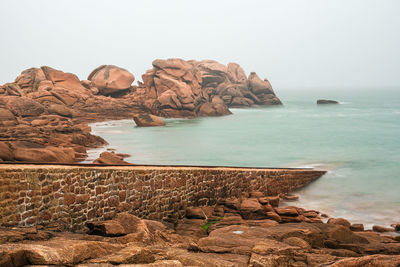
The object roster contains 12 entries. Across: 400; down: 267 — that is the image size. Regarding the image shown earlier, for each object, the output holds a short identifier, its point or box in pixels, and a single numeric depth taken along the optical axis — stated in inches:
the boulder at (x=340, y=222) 513.7
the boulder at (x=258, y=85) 3147.1
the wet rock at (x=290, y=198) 674.2
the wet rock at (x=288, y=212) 511.8
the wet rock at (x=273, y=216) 499.5
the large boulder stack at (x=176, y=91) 2105.1
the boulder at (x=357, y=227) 508.4
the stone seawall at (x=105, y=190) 344.2
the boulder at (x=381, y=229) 521.7
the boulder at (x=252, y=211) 502.9
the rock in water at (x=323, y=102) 3555.6
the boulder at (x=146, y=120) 1702.8
